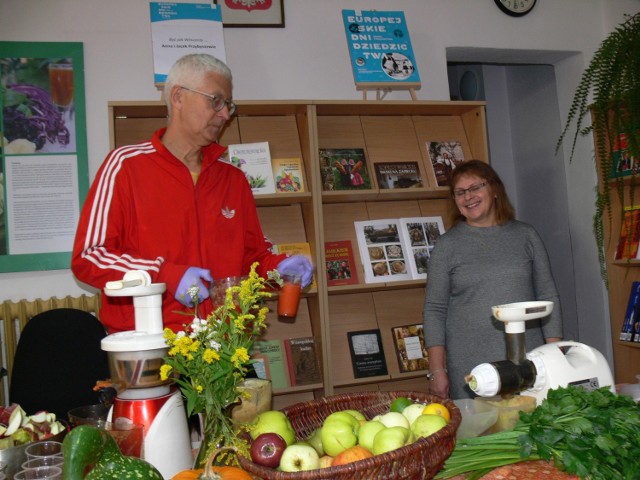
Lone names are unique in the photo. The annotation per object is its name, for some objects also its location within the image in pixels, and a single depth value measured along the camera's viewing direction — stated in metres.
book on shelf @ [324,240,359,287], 3.32
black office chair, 2.40
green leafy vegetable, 1.05
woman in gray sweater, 2.50
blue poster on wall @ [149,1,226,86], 3.08
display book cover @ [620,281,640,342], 3.66
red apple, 1.05
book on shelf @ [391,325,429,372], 3.39
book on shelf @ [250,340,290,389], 3.18
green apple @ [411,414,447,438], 1.09
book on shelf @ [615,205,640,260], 3.67
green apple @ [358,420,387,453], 1.10
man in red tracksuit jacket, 2.04
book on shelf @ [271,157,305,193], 3.25
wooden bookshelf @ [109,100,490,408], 3.14
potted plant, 3.32
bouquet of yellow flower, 1.12
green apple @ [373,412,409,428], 1.14
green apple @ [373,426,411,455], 1.04
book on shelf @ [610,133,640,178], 3.60
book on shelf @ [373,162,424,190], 3.43
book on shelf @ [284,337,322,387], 3.19
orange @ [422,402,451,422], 1.15
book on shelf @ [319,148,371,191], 3.31
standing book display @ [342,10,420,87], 3.36
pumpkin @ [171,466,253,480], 0.97
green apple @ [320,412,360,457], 1.12
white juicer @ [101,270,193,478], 1.14
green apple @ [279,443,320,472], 1.03
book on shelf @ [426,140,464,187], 3.52
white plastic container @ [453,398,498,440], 1.25
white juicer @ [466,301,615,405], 1.21
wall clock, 3.83
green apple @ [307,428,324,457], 1.16
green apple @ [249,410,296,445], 1.14
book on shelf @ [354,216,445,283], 3.35
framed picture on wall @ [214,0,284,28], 3.38
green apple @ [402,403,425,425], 1.20
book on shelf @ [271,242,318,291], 3.26
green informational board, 3.07
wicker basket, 0.95
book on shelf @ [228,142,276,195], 3.18
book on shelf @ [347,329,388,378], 3.33
